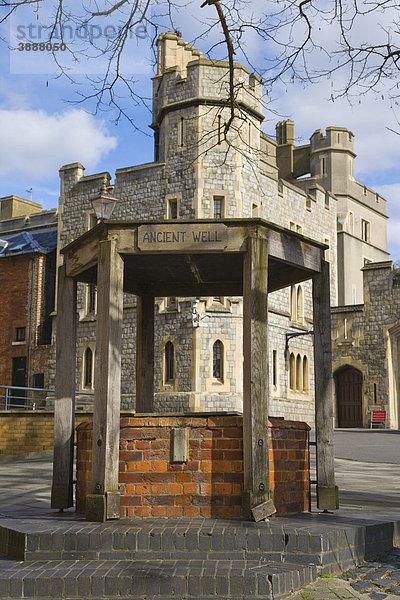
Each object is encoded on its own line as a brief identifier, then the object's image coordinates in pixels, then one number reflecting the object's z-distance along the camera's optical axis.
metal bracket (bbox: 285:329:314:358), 31.11
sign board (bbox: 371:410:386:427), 31.86
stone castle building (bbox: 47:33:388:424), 27.50
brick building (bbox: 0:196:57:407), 34.00
